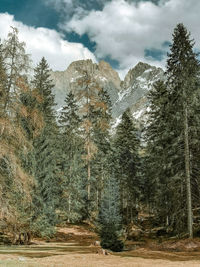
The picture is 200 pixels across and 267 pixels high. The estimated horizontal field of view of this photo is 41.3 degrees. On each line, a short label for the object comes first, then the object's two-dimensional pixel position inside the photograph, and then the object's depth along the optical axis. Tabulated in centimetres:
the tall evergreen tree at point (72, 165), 2970
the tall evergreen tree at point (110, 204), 2388
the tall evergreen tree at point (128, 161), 3578
